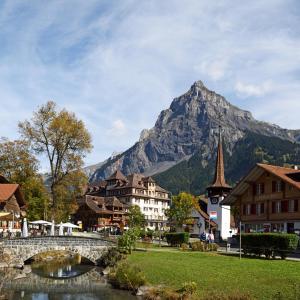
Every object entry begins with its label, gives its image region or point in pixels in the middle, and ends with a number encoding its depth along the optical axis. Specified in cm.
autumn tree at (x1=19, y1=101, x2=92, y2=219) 4608
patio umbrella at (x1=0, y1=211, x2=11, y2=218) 4022
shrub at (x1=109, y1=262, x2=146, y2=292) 2458
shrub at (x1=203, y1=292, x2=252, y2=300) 1715
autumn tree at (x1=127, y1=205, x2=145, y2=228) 8166
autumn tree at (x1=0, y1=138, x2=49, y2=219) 5029
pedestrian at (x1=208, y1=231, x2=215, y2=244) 4367
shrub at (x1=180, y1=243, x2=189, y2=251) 3846
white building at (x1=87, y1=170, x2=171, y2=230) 11220
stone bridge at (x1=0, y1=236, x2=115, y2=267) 3425
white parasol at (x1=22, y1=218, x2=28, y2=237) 3892
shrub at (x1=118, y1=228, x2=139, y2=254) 3618
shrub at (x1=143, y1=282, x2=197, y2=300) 1942
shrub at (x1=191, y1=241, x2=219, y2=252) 3729
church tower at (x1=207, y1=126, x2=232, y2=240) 7077
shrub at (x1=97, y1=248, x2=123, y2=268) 3439
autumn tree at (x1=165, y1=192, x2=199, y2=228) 7556
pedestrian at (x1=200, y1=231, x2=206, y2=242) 4543
